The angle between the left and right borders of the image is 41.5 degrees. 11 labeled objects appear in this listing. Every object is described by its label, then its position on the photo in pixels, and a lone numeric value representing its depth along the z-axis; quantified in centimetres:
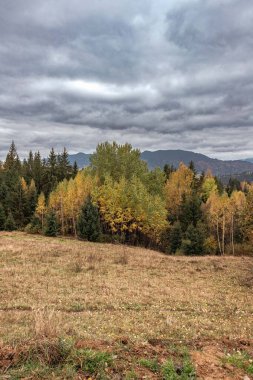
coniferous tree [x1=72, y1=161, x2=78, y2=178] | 10561
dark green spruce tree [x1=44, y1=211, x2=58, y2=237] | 6359
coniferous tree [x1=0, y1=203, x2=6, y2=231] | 7074
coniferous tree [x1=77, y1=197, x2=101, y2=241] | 6019
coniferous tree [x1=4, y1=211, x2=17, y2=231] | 7012
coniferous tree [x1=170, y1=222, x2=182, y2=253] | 6106
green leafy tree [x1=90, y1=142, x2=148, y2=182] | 7350
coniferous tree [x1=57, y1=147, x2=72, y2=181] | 9803
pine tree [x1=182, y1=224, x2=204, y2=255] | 5762
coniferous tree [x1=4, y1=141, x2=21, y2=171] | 10849
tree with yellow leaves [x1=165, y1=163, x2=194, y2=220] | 7581
